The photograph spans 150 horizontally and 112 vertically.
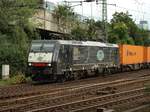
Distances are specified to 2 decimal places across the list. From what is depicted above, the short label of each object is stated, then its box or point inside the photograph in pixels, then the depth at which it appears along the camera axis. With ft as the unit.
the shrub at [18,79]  94.79
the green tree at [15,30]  107.55
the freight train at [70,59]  92.27
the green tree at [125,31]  217.77
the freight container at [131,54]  140.15
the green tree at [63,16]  160.86
